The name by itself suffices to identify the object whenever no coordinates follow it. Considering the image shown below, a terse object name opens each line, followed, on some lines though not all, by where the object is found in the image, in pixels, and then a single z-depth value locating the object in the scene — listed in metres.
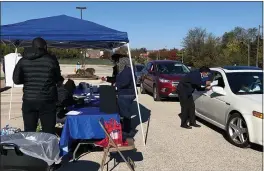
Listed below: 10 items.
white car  4.33
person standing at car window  5.66
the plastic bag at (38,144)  2.31
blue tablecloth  4.14
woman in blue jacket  4.97
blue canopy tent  4.58
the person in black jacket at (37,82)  3.40
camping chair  3.50
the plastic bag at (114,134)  3.68
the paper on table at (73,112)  4.28
